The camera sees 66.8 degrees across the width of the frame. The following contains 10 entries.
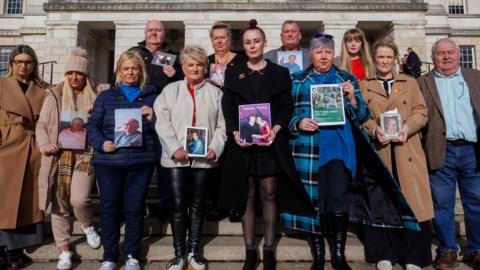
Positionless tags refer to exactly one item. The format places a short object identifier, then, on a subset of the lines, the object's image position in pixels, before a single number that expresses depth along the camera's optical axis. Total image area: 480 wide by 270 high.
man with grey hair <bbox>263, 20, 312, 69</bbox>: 5.46
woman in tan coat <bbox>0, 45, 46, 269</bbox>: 4.75
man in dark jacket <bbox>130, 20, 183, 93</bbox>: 5.47
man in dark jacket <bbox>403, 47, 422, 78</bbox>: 13.08
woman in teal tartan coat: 4.12
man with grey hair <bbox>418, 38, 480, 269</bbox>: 4.67
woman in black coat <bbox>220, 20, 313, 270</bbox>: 4.08
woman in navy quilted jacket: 4.36
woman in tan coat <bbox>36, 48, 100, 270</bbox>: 4.73
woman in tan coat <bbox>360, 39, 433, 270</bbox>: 4.39
